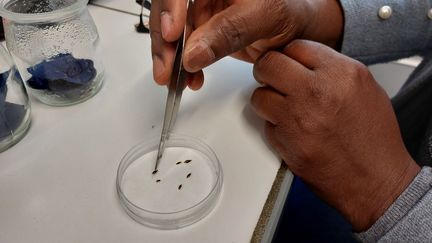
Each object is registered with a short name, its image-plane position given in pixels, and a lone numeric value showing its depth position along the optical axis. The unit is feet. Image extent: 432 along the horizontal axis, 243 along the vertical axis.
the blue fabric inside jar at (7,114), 1.60
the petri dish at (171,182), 1.33
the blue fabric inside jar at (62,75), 1.76
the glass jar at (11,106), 1.62
